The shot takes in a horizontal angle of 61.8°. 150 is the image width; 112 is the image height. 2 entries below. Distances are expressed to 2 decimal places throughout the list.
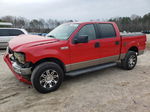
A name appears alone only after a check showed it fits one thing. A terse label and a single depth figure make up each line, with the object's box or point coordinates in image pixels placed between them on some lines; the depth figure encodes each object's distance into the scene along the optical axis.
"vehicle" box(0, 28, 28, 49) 8.78
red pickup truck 3.10
